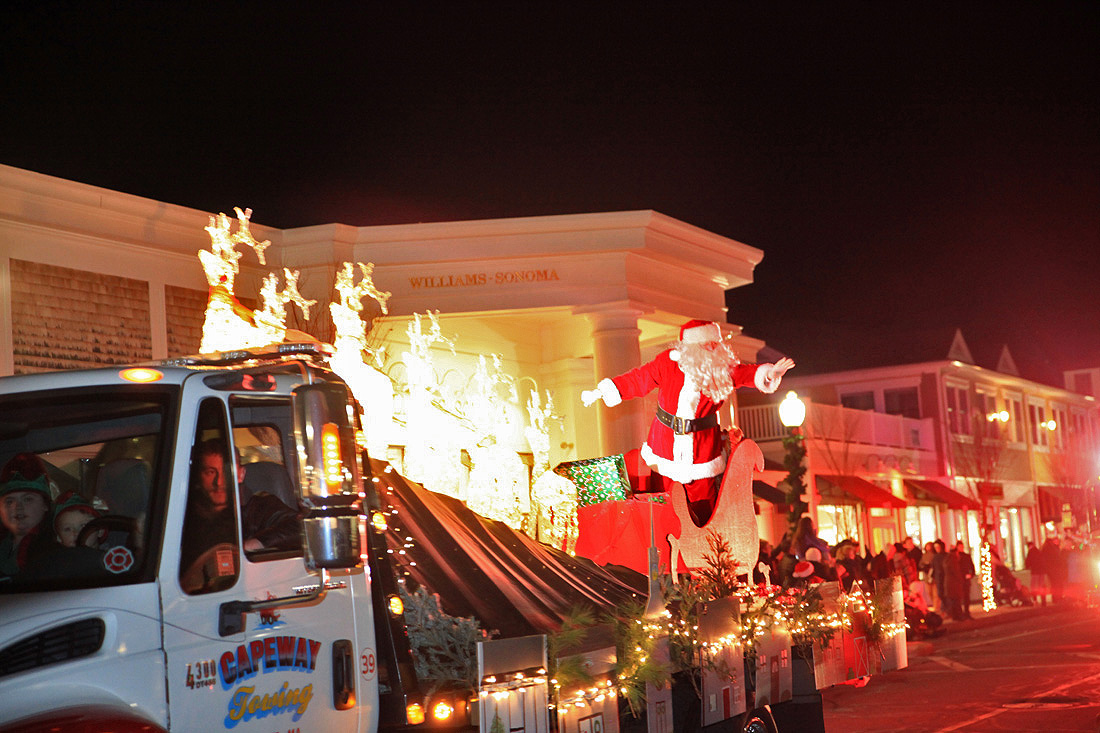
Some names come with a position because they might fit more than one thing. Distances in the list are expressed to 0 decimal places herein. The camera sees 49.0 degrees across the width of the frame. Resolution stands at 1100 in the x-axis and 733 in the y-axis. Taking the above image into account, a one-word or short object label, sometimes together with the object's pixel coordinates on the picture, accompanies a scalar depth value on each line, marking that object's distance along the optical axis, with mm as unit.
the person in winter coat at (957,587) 23328
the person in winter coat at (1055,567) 28328
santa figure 8945
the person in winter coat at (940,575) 23391
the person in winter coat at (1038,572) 28406
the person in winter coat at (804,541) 14009
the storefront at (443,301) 13648
